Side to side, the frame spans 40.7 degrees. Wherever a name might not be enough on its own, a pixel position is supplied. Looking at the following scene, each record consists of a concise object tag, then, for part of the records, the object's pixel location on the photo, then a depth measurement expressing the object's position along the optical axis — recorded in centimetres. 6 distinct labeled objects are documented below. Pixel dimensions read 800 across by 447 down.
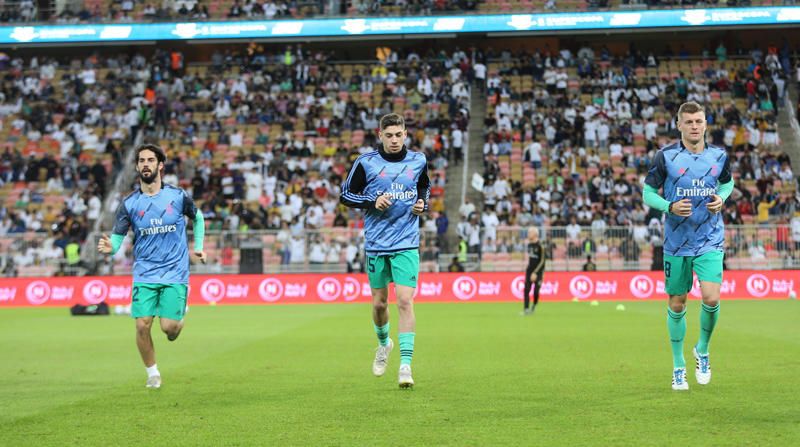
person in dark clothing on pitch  2570
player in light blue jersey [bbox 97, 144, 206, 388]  1140
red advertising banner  3259
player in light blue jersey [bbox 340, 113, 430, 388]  1112
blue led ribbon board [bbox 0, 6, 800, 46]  4403
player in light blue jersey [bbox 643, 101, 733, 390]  1043
